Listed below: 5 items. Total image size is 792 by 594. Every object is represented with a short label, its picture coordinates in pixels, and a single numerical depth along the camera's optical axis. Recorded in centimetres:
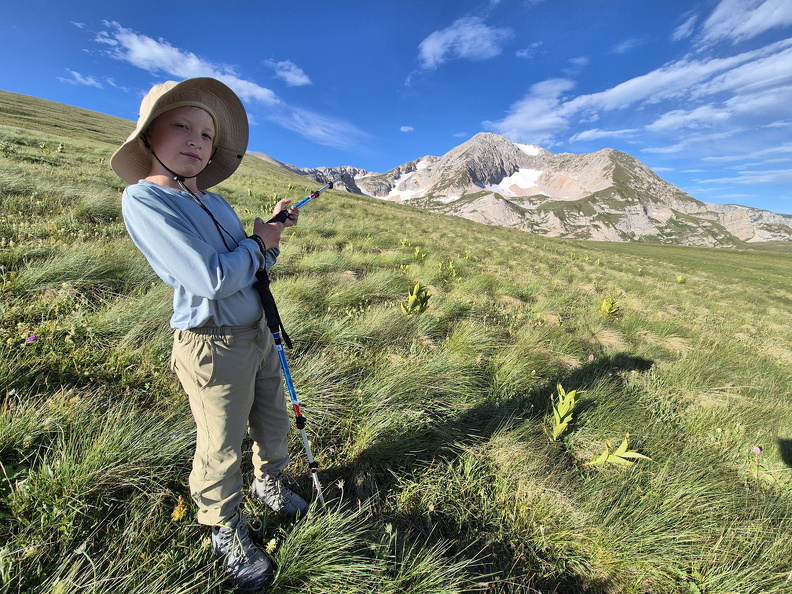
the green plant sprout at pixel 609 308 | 622
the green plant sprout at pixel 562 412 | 274
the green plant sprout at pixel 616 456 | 233
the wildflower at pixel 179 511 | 181
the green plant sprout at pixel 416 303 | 438
